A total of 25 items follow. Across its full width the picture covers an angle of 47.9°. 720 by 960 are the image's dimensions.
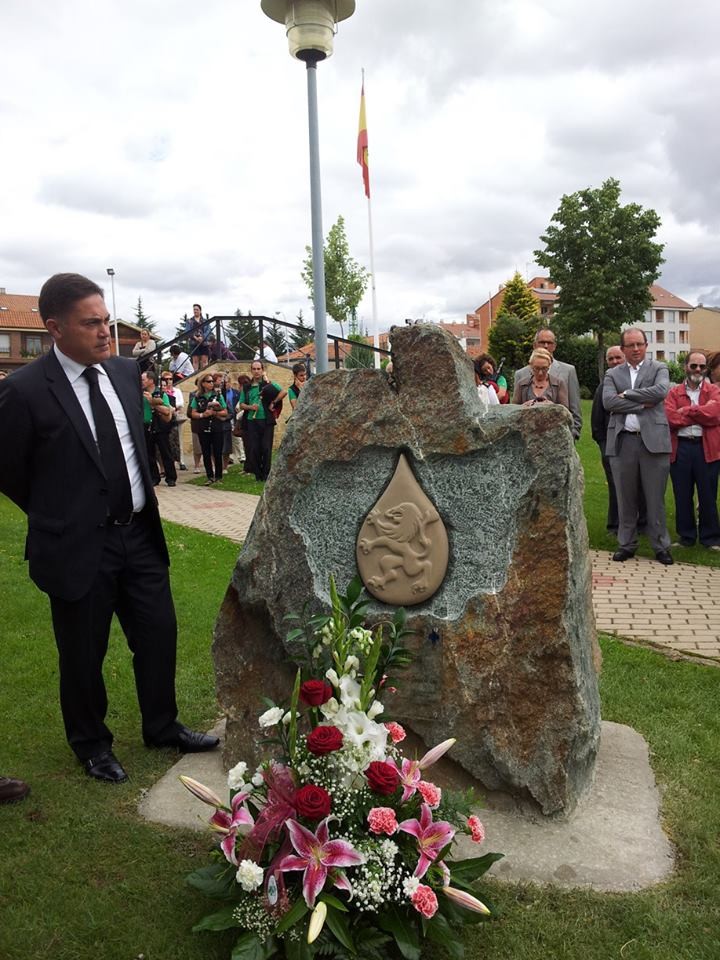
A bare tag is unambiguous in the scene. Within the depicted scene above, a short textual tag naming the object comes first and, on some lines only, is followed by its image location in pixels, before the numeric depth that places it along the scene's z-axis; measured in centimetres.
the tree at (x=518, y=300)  4778
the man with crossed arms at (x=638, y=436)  749
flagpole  1744
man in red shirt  812
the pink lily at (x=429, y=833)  252
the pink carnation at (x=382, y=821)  243
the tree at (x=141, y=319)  7424
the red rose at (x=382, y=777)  245
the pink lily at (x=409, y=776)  262
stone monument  326
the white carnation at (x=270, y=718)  255
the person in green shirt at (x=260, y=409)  1315
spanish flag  1744
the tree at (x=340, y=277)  3731
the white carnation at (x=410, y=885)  241
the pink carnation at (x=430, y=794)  261
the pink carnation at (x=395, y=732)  272
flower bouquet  241
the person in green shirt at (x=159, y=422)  1330
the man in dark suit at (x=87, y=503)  351
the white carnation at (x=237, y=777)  269
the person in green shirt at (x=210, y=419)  1366
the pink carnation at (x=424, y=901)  241
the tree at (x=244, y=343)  1756
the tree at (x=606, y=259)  3969
